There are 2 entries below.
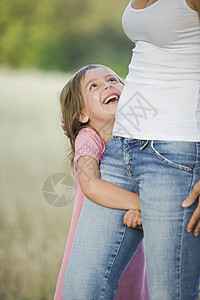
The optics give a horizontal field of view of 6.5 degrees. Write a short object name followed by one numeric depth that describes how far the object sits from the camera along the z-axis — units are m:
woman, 5.68
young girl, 5.98
